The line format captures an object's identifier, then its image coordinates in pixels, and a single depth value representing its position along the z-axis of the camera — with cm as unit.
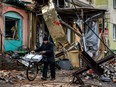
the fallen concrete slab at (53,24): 1410
